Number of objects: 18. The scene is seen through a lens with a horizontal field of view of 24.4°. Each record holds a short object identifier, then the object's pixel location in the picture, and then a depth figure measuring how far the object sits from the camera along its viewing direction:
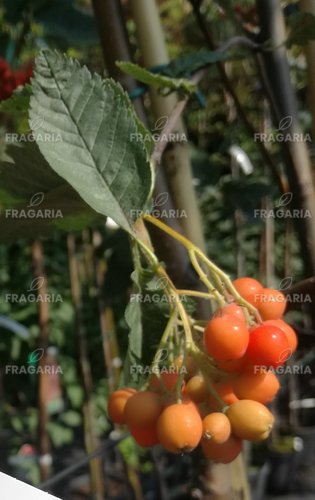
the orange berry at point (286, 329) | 0.38
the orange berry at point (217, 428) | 0.35
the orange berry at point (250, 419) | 0.35
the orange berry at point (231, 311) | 0.36
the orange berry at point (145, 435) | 0.37
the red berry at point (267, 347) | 0.35
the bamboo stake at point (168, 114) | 0.53
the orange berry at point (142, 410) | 0.37
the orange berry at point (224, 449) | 0.36
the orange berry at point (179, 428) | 0.35
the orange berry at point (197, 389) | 0.38
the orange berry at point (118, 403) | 0.39
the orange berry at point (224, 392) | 0.37
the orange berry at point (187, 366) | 0.37
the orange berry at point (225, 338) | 0.34
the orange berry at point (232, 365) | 0.37
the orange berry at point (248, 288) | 0.39
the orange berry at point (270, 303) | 0.38
